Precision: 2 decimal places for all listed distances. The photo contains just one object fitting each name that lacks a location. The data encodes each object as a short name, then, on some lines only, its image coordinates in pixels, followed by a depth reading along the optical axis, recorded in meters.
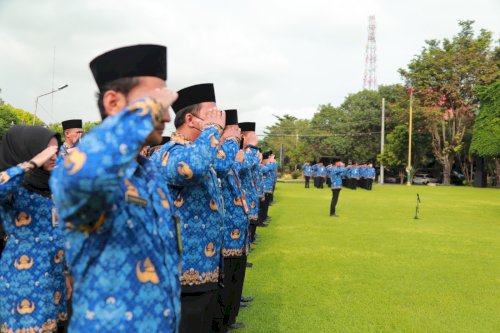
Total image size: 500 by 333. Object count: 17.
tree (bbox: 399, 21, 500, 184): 40.12
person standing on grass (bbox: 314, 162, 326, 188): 33.75
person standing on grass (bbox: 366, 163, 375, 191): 33.31
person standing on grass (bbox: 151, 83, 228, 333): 3.44
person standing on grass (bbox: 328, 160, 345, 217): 15.70
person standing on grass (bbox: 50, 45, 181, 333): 1.64
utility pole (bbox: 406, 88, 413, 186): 39.77
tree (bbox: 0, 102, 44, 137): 33.80
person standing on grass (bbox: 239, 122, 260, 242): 6.92
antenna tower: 63.56
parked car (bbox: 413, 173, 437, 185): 46.12
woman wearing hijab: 3.06
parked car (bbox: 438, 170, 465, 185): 47.67
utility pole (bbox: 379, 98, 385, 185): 42.34
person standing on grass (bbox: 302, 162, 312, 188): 34.72
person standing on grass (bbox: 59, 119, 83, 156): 7.14
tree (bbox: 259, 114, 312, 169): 57.31
